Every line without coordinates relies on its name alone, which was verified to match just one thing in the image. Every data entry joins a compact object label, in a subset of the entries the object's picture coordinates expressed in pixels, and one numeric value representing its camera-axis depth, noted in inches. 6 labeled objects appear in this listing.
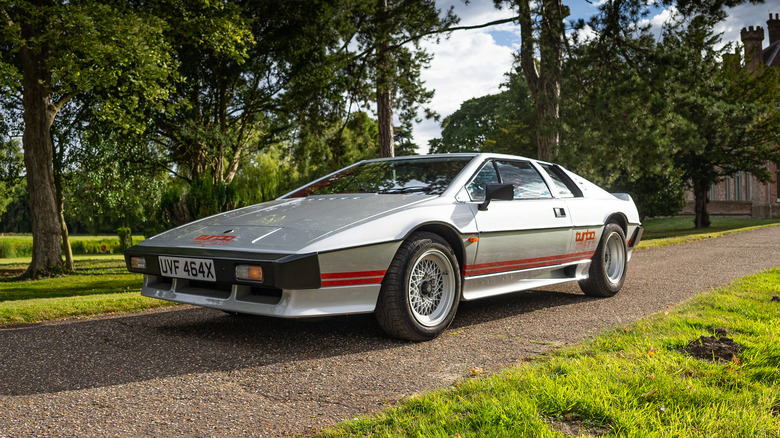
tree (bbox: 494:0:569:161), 500.4
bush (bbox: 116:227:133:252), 1385.2
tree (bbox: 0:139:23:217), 772.0
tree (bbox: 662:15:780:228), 553.3
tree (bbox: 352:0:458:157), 566.6
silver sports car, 139.0
